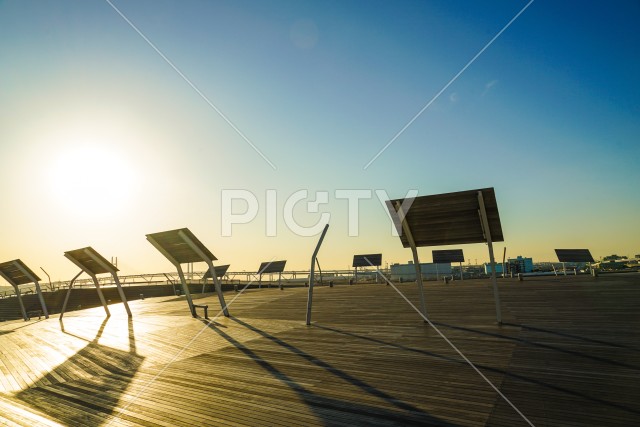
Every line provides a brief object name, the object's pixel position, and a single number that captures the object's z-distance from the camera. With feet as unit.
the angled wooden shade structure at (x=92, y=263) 42.22
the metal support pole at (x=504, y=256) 70.13
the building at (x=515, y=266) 101.39
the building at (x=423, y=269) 114.01
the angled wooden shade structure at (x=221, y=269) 95.61
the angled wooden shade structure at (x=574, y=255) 65.92
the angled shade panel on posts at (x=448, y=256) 81.51
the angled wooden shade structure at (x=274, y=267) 88.79
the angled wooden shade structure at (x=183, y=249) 37.04
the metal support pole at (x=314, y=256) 30.04
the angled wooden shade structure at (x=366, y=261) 93.45
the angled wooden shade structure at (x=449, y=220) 24.62
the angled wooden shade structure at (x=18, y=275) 53.88
